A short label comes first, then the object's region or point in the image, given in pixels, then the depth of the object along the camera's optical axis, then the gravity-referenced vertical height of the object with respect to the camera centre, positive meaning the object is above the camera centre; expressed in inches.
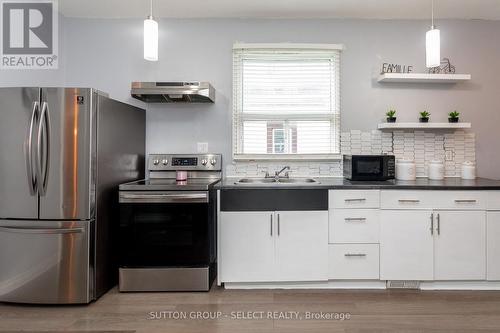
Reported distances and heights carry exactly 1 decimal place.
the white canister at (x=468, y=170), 128.0 -1.0
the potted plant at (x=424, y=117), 131.0 +19.0
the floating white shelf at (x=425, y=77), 126.0 +33.1
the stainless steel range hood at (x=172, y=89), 115.5 +26.4
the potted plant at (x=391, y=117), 130.9 +19.1
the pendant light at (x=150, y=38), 98.3 +36.9
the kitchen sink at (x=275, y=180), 130.3 -4.7
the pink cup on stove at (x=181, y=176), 127.6 -3.0
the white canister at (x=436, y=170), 128.0 -0.9
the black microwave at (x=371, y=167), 122.9 +0.2
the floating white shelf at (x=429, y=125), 127.3 +15.5
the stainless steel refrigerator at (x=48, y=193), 98.7 -7.1
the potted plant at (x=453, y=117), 130.0 +19.0
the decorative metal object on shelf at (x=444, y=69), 134.3 +38.1
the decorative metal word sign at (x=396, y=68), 134.0 +38.5
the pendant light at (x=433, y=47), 103.9 +36.4
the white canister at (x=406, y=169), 127.1 -0.6
